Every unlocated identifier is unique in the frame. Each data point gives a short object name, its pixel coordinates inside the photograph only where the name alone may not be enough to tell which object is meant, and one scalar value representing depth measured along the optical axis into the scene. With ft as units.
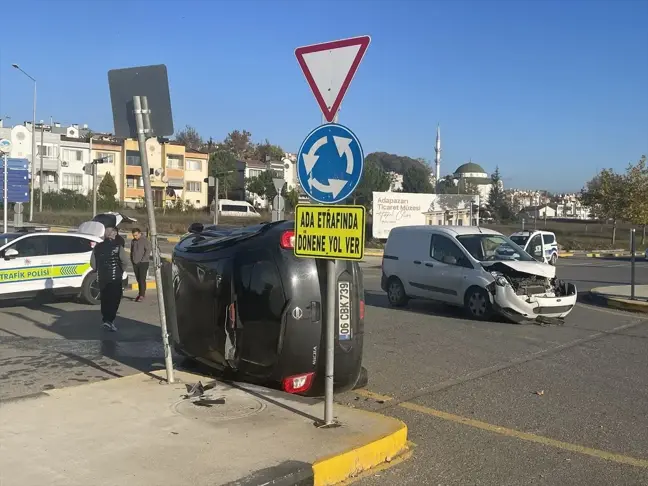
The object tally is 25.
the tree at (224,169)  267.18
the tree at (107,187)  216.78
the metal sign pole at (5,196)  65.00
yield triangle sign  16.07
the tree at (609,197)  168.86
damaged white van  38.11
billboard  125.29
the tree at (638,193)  138.70
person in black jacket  32.96
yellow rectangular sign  15.96
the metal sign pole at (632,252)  47.28
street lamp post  143.13
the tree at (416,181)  371.74
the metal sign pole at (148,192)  20.76
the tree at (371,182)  223.10
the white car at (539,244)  88.07
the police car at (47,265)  41.16
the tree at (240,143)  378.12
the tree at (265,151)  358.53
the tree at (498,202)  288.10
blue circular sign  16.24
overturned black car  19.07
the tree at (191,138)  369.18
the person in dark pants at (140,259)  46.47
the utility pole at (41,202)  174.82
